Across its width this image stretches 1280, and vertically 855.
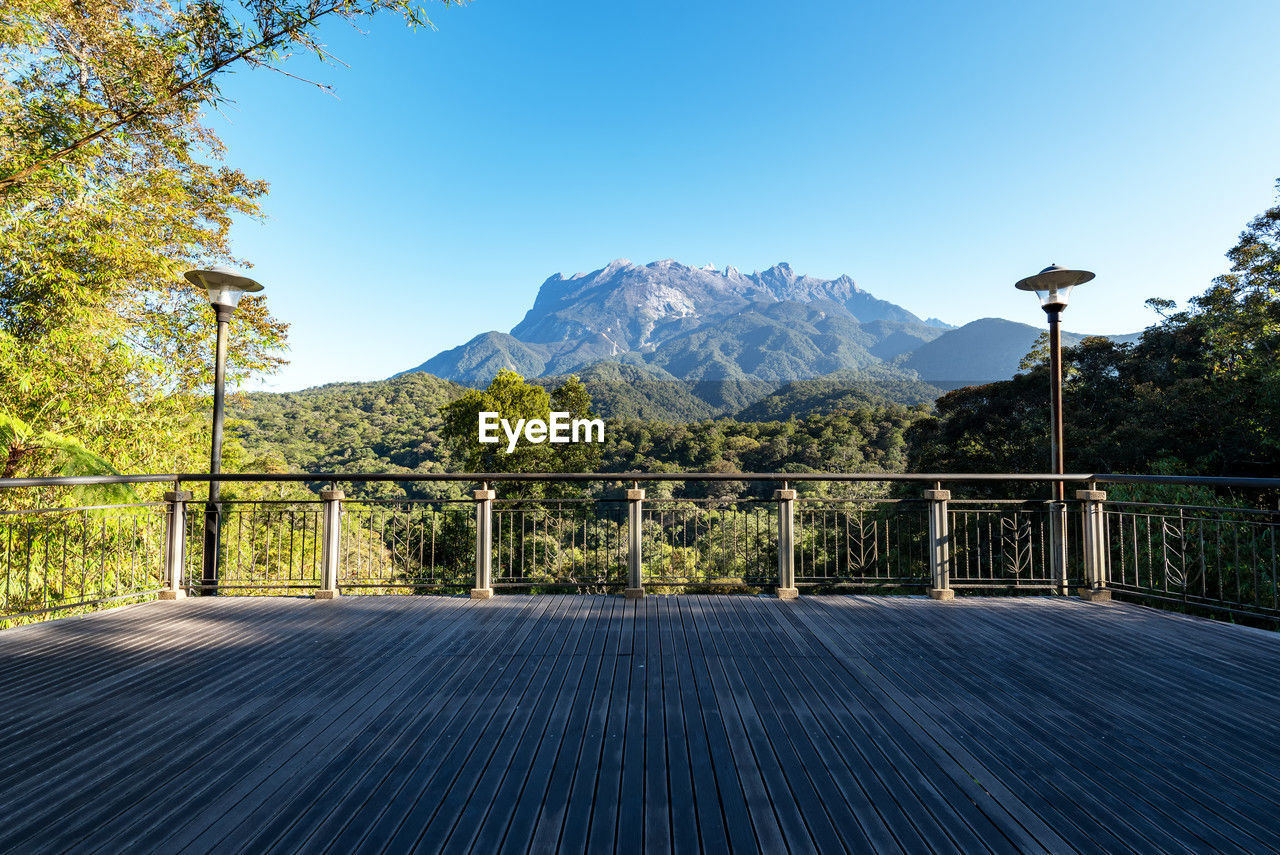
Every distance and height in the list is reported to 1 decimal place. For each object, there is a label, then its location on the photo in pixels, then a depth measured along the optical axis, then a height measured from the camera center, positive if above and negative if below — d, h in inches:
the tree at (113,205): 198.4 +116.1
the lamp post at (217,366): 178.2 +32.9
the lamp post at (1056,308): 179.3 +52.7
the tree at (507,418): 1001.5 +82.4
